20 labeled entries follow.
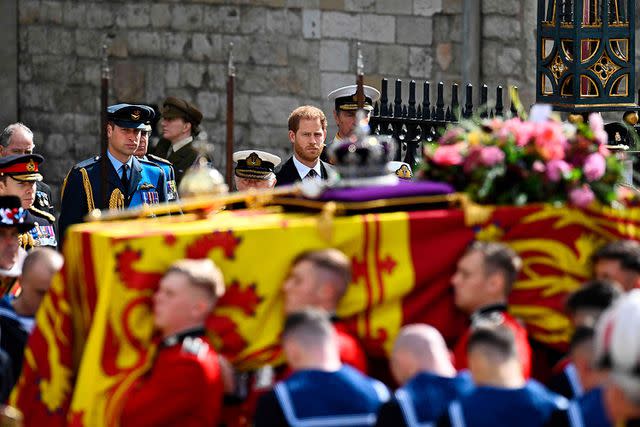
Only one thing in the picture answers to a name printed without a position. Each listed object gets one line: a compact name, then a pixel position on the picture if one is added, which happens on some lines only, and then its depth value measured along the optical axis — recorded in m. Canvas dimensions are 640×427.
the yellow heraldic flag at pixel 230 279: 12.73
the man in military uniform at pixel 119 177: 20.28
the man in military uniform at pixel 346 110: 21.91
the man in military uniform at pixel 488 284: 13.23
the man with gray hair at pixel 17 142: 22.95
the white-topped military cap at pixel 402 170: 21.14
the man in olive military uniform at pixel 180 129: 24.44
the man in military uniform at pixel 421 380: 11.92
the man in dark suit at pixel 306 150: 20.52
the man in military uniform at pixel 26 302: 14.15
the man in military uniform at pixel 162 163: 21.47
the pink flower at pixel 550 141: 14.01
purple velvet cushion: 13.60
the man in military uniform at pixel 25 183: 19.50
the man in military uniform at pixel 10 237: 15.41
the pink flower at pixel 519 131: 14.12
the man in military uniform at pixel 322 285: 12.88
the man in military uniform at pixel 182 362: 12.40
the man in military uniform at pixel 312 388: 11.96
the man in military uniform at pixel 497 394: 11.54
